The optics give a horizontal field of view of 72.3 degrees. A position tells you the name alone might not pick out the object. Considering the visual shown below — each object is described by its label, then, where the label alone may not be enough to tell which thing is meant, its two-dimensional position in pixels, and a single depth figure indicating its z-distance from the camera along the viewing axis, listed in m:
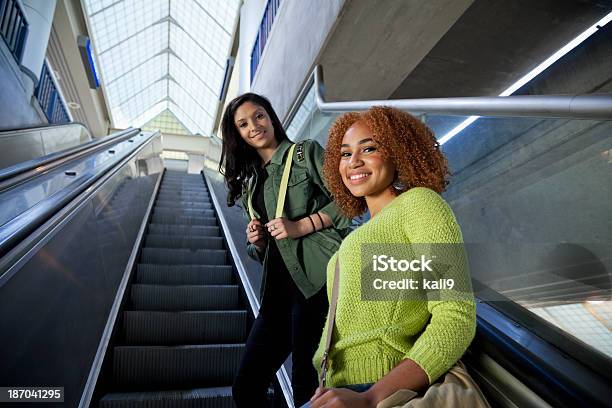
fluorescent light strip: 3.07
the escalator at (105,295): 1.65
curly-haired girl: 0.88
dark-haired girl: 1.71
